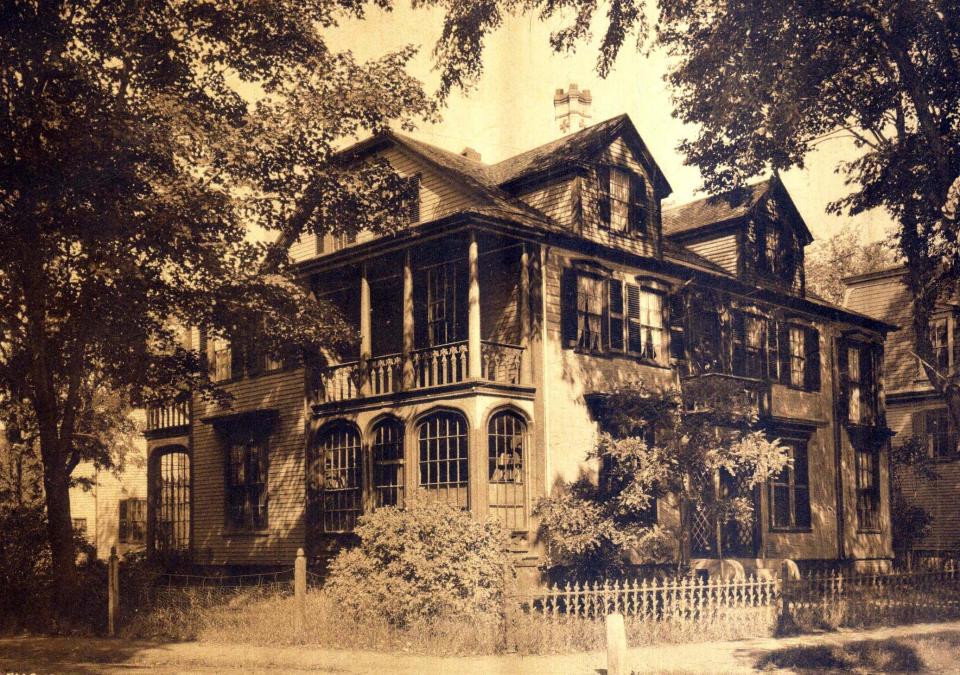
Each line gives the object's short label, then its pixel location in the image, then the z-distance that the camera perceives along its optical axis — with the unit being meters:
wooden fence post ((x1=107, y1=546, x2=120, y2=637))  19.44
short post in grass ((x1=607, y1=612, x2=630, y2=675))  12.58
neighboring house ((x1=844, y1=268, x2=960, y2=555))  36.31
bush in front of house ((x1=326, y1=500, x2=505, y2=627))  17.05
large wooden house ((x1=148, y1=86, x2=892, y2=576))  22.84
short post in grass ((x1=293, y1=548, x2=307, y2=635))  17.83
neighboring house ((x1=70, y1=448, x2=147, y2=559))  37.84
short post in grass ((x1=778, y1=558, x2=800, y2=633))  18.75
